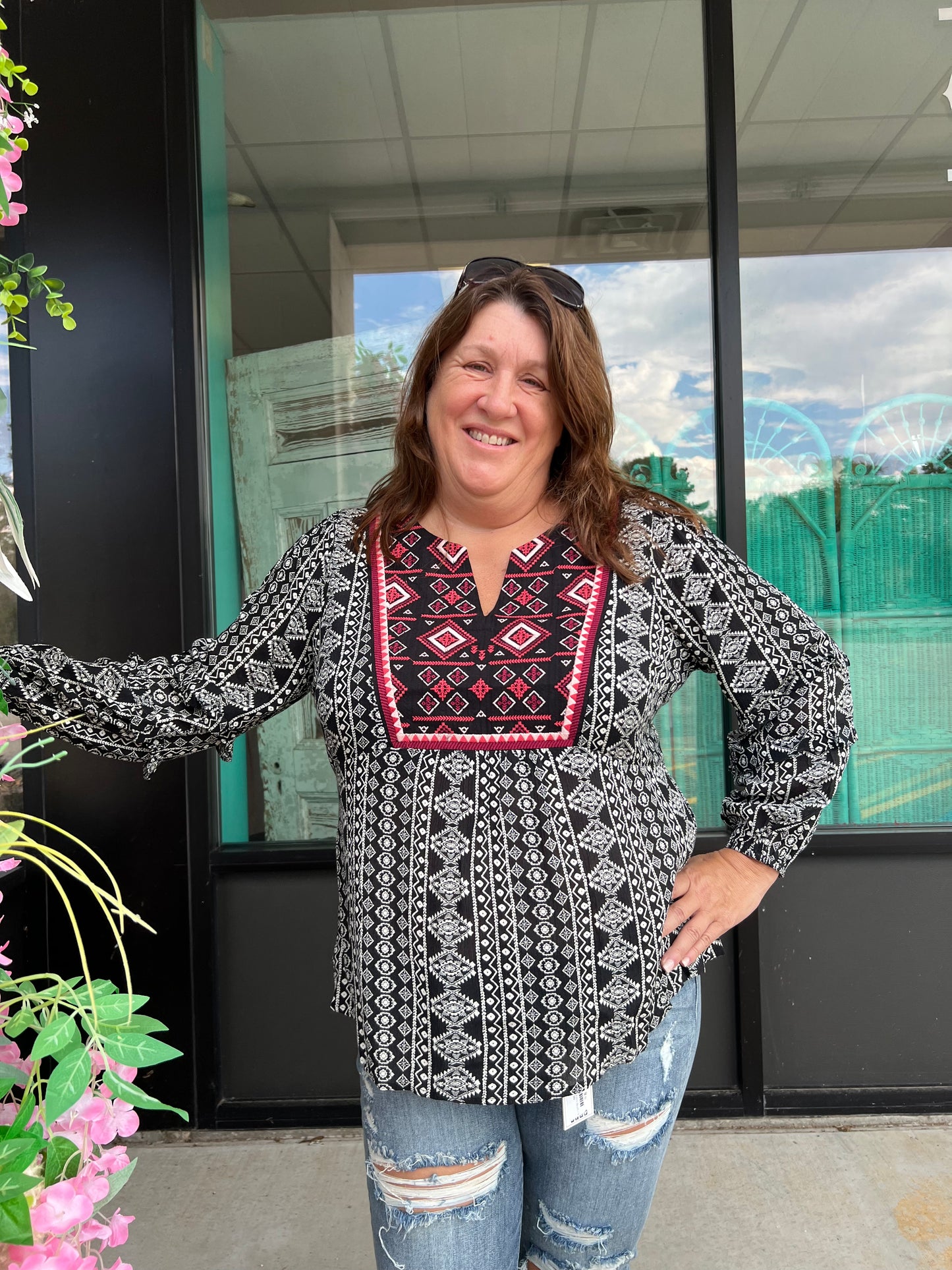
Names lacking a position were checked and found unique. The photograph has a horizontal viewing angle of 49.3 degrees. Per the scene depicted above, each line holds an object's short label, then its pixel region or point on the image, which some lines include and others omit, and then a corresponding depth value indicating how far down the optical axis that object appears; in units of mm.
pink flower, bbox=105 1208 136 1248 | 769
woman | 1319
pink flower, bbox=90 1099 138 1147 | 743
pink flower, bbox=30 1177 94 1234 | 662
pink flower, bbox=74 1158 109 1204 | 708
